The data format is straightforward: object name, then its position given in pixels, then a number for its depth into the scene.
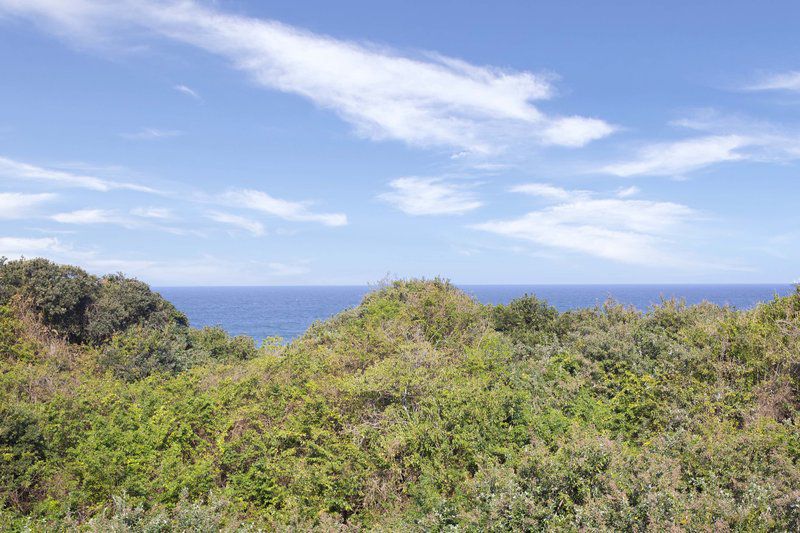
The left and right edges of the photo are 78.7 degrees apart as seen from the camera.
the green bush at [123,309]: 27.86
